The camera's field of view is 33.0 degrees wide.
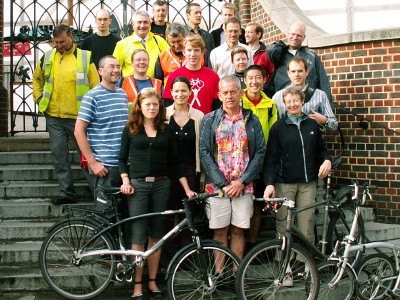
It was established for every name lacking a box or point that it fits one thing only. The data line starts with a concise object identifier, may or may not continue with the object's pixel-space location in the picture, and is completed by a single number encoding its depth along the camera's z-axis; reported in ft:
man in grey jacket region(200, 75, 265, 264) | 19.30
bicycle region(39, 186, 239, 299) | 18.30
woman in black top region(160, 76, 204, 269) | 19.86
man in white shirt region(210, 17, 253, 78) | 23.88
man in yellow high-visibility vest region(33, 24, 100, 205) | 23.49
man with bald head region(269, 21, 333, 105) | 23.00
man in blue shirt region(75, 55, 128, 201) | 20.26
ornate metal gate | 30.37
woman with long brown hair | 19.10
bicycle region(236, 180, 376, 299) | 17.79
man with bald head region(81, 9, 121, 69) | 25.97
